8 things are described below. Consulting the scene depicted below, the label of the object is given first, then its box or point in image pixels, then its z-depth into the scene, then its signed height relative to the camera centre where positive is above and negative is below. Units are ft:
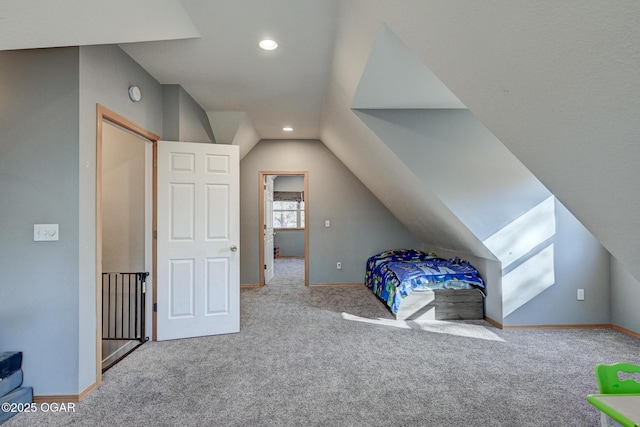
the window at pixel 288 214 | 32.73 +0.36
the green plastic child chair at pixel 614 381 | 3.84 -2.09
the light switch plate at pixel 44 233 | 6.75 -0.31
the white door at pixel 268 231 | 18.78 -0.87
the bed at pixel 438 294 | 12.12 -3.08
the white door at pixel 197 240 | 10.28 -0.76
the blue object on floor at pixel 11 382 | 6.08 -3.34
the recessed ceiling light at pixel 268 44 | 8.00 +4.59
